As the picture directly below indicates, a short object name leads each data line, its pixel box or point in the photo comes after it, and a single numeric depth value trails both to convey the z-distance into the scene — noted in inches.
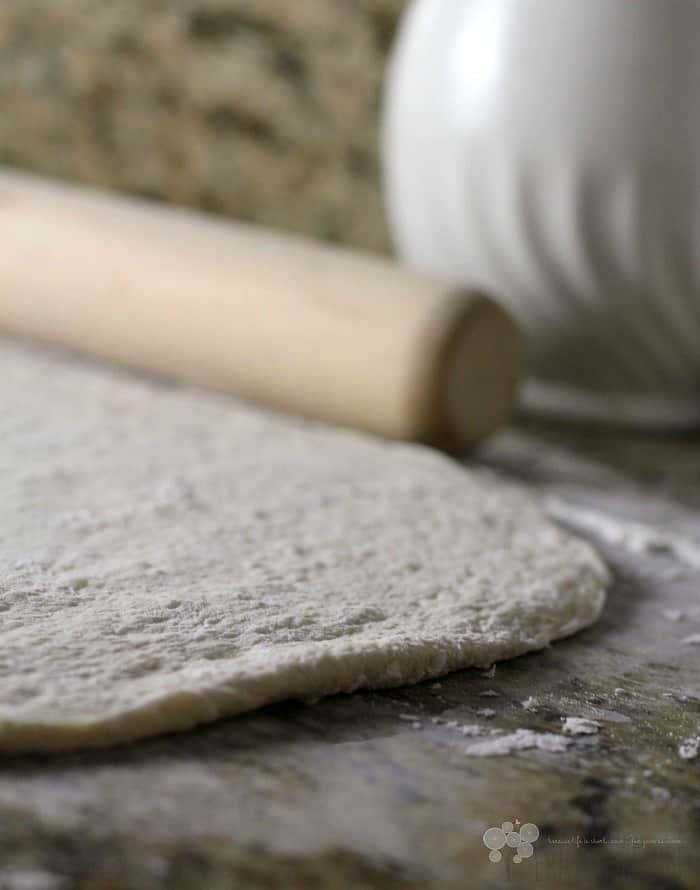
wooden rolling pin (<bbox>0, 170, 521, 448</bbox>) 34.2
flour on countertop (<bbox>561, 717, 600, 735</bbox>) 28.1
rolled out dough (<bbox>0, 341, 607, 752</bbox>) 27.7
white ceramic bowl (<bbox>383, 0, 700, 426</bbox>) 34.5
